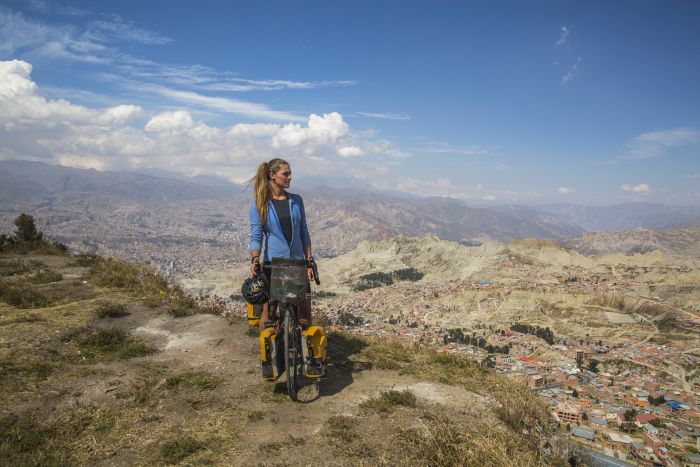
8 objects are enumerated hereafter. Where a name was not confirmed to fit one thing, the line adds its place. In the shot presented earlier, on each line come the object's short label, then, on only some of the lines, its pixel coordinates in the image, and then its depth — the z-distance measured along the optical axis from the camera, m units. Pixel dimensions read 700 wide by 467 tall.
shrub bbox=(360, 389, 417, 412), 4.68
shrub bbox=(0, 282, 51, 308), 8.22
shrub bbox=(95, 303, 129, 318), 7.85
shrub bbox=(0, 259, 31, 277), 11.08
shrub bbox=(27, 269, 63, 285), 10.24
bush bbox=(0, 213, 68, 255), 14.88
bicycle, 4.81
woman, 5.11
